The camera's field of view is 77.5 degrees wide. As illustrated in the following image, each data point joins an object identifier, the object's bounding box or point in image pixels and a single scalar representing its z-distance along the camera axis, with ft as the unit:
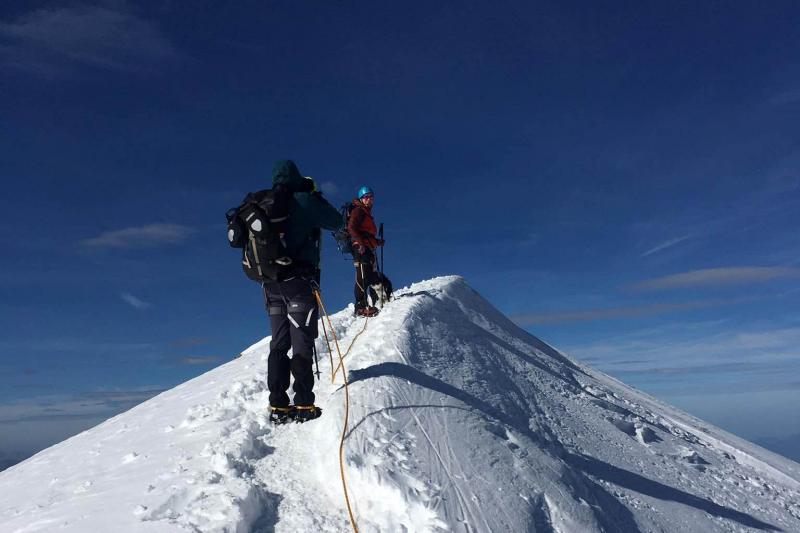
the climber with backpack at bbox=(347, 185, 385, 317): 39.88
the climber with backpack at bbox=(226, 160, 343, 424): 21.17
